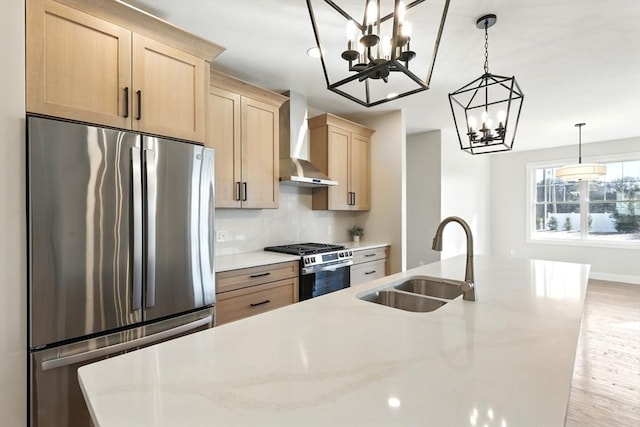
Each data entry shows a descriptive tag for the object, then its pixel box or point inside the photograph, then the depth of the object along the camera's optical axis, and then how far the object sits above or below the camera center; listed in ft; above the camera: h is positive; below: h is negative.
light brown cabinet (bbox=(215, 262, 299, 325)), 7.61 -1.98
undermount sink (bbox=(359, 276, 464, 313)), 5.08 -1.44
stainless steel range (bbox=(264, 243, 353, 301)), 9.45 -1.67
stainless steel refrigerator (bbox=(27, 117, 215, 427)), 4.77 -0.60
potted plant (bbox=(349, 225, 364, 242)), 13.95 -0.84
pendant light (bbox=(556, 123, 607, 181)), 14.67 +1.97
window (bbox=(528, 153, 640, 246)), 18.85 +0.47
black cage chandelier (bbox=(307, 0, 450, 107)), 3.75 +4.26
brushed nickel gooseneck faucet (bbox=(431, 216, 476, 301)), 4.69 -0.76
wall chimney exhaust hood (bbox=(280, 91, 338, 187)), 10.59 +2.51
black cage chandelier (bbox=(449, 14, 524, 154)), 6.88 +4.26
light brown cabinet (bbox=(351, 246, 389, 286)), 11.60 -1.97
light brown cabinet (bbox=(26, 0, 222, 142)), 5.00 +2.63
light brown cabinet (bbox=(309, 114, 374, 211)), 12.30 +2.25
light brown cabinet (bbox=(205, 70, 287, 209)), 8.70 +2.20
